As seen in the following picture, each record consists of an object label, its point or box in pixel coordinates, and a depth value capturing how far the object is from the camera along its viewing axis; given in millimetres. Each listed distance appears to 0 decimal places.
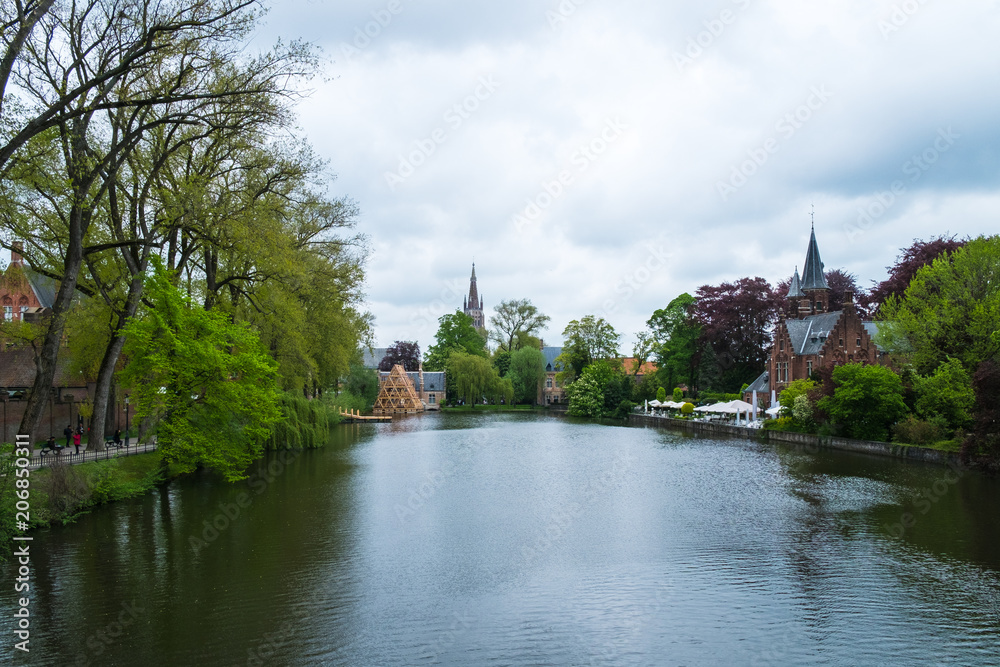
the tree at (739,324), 54469
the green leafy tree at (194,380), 18719
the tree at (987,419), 21047
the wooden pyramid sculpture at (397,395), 69562
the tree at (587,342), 68125
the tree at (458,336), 79875
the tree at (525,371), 76438
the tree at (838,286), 55938
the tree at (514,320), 87125
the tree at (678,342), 58062
